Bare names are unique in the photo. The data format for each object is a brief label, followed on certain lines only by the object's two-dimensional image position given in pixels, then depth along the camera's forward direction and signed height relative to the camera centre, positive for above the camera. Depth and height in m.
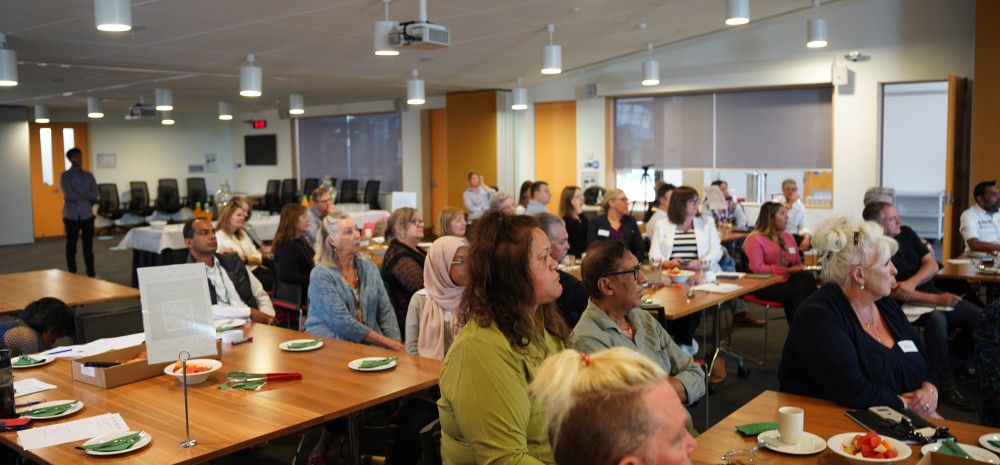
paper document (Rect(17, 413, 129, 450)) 2.69 -0.82
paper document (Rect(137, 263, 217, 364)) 3.01 -0.49
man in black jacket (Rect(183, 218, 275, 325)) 4.95 -0.55
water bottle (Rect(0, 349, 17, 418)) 2.89 -0.73
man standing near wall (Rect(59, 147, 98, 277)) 11.07 -0.36
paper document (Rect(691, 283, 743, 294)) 5.43 -0.77
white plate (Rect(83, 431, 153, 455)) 2.56 -0.81
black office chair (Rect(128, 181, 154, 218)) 18.61 -0.47
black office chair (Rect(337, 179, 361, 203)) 17.67 -0.36
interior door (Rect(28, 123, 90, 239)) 17.83 +0.21
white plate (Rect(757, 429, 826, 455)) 2.42 -0.80
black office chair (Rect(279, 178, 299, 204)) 18.64 -0.32
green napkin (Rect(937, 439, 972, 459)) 2.19 -0.75
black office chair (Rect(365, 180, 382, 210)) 17.22 -0.40
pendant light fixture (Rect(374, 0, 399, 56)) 6.26 +1.04
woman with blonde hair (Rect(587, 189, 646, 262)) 7.26 -0.47
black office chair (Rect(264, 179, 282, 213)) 18.87 -0.45
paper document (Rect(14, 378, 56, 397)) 3.29 -0.81
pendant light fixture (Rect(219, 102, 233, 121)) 16.16 +1.27
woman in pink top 6.34 -0.67
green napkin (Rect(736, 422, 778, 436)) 2.57 -0.80
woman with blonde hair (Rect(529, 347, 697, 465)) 1.38 -0.41
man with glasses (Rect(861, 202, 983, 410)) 5.37 -0.85
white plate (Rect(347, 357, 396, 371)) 3.43 -0.78
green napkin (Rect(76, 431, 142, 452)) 2.55 -0.81
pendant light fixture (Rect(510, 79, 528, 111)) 12.62 +1.10
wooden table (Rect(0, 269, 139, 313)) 5.41 -0.75
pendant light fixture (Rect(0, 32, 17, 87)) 6.78 +0.91
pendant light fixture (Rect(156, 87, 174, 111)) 12.62 +1.19
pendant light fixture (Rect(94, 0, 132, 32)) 5.10 +0.99
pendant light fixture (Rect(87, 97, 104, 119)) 14.05 +1.20
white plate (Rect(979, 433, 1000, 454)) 2.41 -0.80
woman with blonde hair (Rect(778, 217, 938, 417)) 2.87 -0.61
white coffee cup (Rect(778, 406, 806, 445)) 2.44 -0.74
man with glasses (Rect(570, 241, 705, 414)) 2.93 -0.53
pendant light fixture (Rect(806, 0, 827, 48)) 8.74 +1.39
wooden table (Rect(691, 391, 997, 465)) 2.39 -0.81
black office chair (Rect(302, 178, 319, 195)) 18.56 -0.21
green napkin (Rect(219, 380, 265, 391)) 3.22 -0.80
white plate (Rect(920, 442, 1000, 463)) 2.28 -0.79
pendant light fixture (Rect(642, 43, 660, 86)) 10.29 +1.18
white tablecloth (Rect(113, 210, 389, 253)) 9.71 -0.71
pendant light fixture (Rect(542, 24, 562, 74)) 8.12 +1.09
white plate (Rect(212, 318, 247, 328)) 4.29 -0.75
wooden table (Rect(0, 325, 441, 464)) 2.62 -0.81
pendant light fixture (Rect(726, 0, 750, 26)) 6.84 +1.27
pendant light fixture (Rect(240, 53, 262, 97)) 8.65 +0.99
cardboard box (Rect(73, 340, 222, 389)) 3.30 -0.77
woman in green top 2.10 -0.47
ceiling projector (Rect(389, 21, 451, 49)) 6.02 +0.99
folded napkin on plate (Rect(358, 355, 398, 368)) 3.48 -0.78
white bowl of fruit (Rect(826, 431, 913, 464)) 2.29 -0.78
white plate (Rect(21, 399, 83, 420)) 2.94 -0.81
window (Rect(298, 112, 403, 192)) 17.55 +0.58
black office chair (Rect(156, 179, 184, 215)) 18.95 -0.48
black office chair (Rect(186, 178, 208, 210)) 19.83 -0.35
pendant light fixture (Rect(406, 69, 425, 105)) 9.98 +0.98
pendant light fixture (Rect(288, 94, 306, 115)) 14.04 +1.20
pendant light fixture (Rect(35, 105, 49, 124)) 15.85 +1.25
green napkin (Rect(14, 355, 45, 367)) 3.70 -0.79
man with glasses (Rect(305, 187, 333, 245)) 8.40 -0.32
